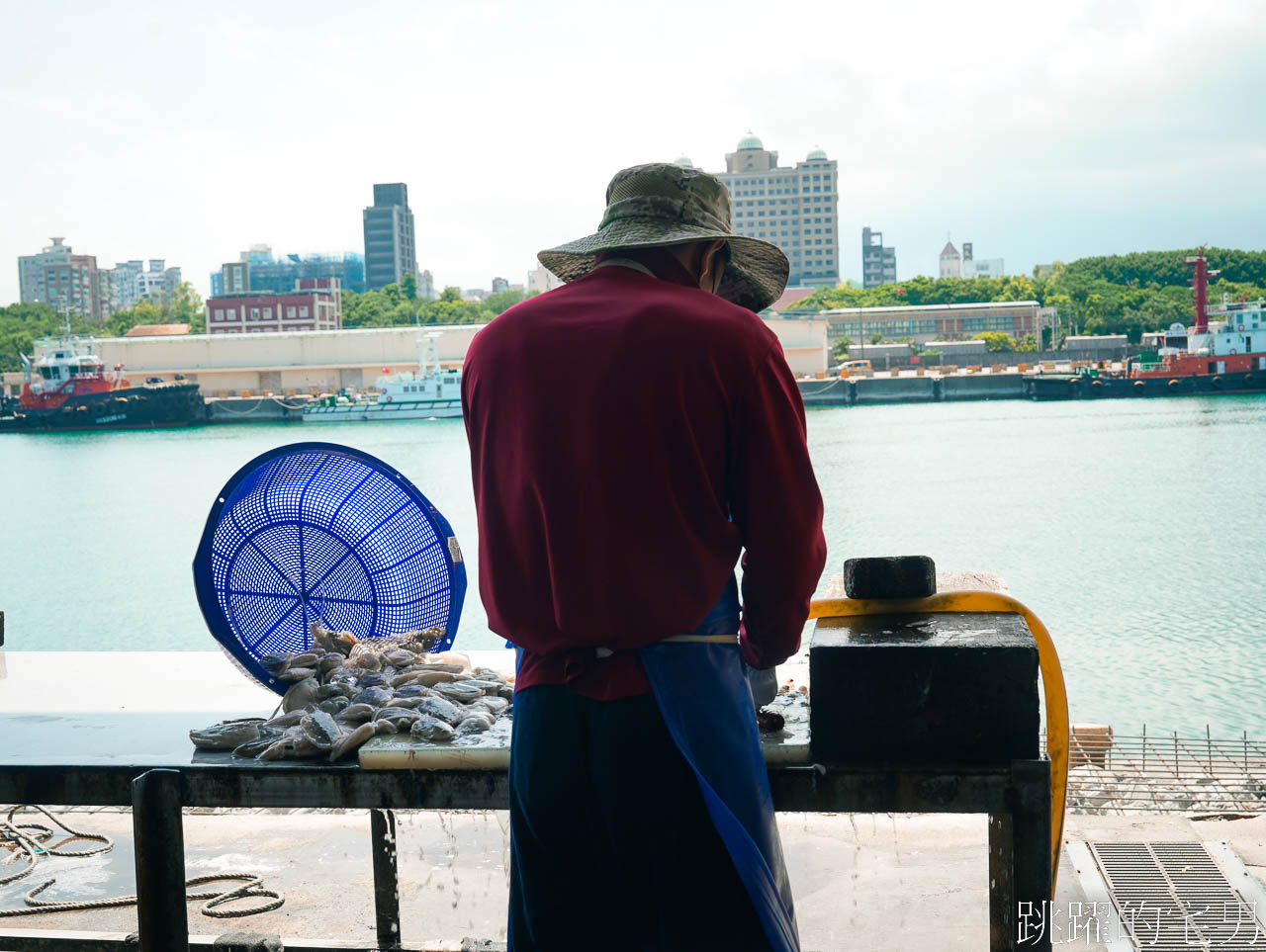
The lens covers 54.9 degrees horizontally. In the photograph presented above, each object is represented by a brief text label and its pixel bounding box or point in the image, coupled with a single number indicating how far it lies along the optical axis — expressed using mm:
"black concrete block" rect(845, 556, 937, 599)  2223
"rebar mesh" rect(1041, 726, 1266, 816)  4684
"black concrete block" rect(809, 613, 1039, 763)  1940
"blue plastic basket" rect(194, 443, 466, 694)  2861
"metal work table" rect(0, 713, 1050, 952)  1972
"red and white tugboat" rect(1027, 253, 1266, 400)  52625
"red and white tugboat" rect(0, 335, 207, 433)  54531
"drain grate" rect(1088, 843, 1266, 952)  3199
